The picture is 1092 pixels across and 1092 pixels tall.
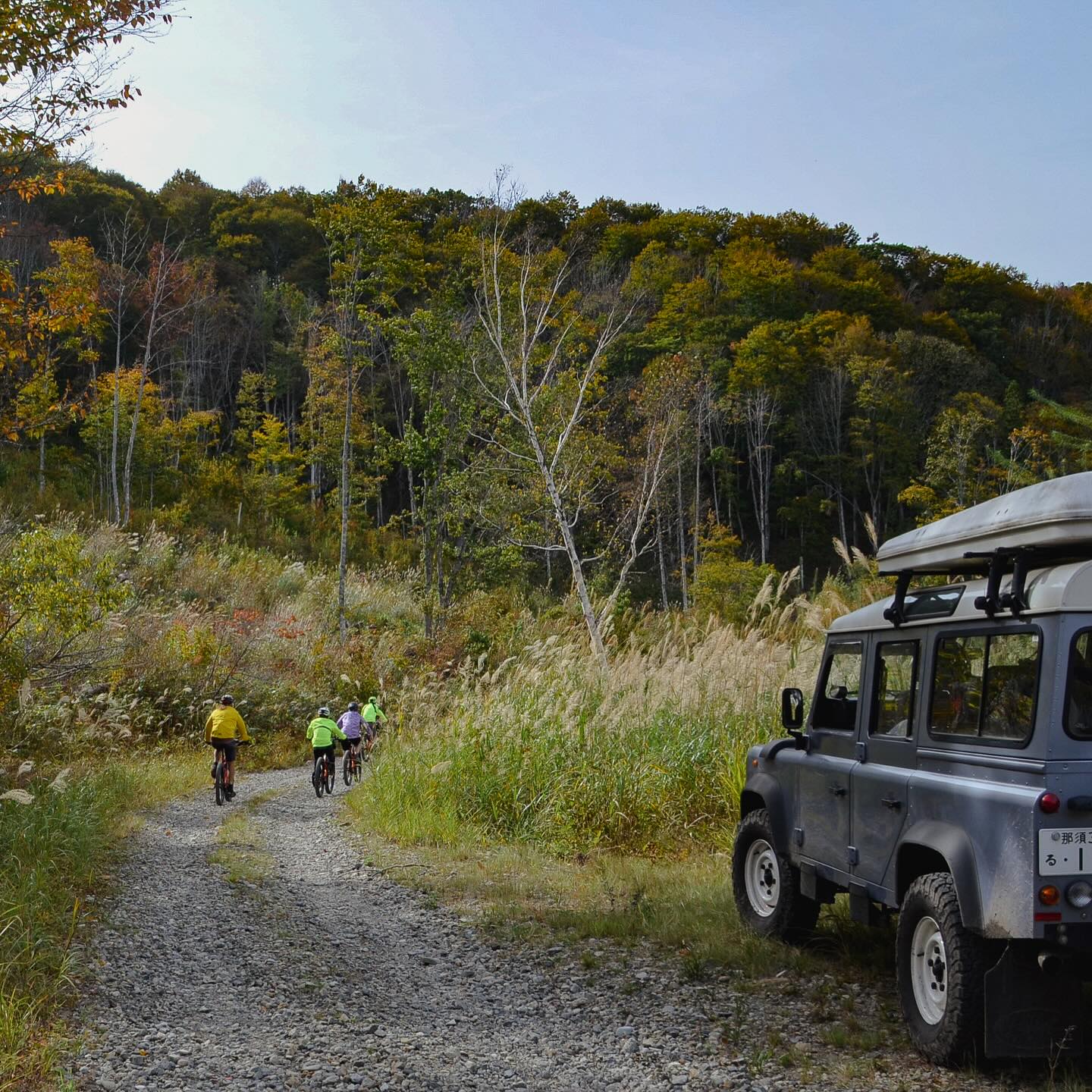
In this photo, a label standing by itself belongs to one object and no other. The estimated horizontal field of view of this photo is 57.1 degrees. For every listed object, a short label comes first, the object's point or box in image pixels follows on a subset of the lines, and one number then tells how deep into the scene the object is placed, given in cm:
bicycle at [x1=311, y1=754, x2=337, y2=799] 1572
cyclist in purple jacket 1714
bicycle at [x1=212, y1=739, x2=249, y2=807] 1421
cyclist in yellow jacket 1450
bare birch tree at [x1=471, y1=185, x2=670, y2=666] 2036
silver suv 379
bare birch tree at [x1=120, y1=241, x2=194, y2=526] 3336
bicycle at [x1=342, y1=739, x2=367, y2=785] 1711
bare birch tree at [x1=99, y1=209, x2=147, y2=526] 3278
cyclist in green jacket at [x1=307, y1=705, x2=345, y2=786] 1572
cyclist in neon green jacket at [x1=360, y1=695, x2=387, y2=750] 1797
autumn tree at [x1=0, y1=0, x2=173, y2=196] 686
